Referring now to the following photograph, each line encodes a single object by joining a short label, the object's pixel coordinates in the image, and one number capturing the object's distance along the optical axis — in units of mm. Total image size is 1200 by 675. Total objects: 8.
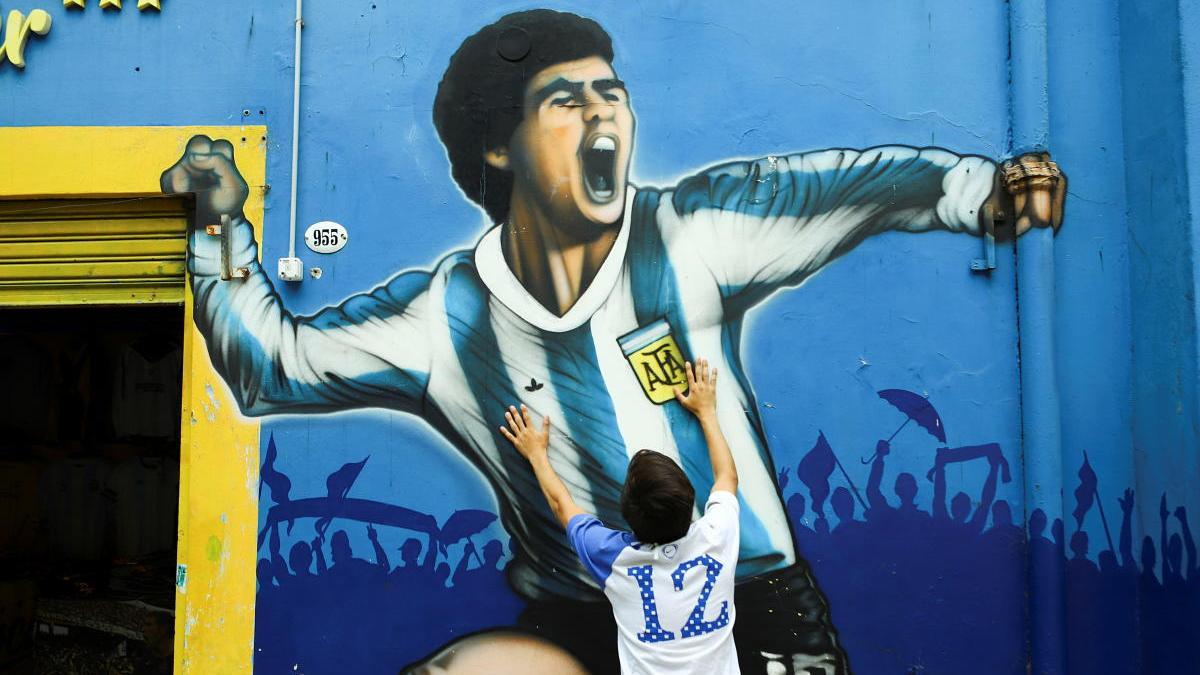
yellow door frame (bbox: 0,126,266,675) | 3822
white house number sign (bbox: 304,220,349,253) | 3926
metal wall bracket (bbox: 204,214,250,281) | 3916
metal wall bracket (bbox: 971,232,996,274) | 3762
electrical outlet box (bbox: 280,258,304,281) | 3861
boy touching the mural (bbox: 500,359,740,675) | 2592
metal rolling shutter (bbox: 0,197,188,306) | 4090
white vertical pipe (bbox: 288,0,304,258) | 3908
